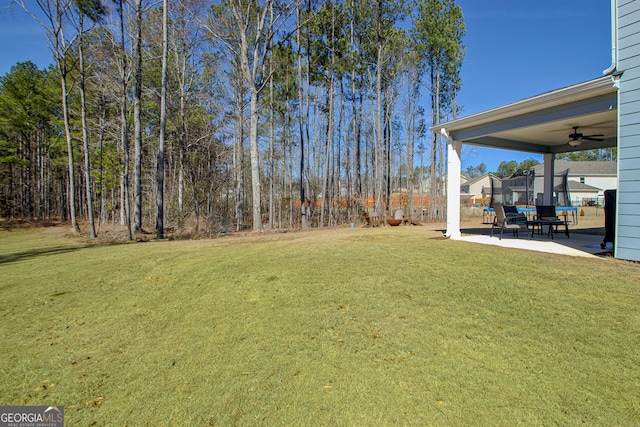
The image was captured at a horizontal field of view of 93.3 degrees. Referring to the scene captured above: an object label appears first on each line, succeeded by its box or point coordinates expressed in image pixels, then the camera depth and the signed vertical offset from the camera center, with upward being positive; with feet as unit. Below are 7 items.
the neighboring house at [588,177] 108.68 +8.57
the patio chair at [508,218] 22.18 -1.24
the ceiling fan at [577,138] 23.31 +5.01
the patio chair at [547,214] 23.86 -1.11
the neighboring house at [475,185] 149.48 +8.48
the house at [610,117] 14.44 +5.27
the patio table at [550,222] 21.80 -1.58
